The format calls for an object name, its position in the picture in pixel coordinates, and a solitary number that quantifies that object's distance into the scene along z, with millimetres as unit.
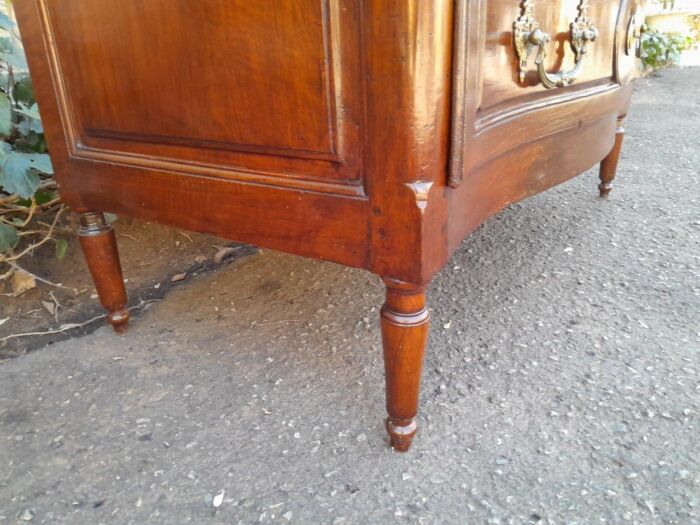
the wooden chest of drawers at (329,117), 687
